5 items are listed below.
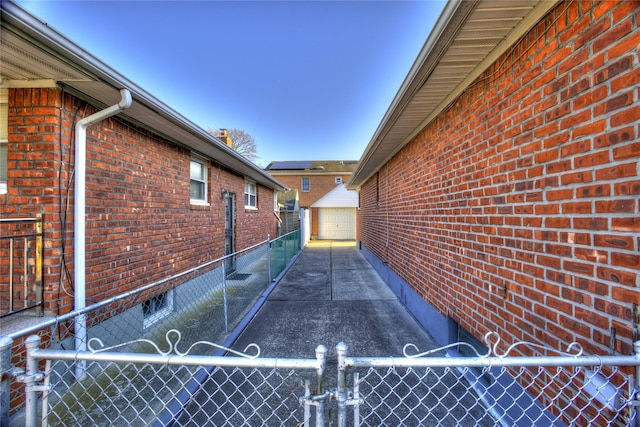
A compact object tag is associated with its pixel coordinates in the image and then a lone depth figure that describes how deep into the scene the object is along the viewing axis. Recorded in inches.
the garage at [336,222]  814.5
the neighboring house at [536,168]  54.4
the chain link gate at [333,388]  45.8
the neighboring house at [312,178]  1002.7
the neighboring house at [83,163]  100.2
